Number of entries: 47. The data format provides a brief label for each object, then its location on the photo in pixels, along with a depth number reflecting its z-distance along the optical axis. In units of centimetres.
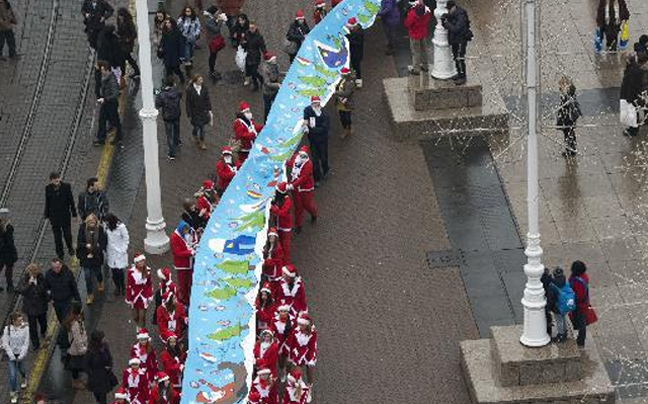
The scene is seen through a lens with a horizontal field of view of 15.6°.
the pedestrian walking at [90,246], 3788
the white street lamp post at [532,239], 3266
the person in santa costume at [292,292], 3622
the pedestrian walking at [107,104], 4284
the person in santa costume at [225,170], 4012
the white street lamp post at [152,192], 3981
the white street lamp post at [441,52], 4303
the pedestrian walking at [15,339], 3544
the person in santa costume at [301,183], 4003
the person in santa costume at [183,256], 3775
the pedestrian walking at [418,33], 4338
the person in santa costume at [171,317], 3594
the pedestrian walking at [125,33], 4528
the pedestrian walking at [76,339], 3572
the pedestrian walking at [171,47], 4506
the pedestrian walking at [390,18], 4641
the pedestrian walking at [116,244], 3800
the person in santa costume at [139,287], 3688
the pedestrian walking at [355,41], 4491
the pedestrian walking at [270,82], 4347
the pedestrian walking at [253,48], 4500
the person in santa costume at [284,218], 3894
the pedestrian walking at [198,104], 4250
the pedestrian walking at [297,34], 4512
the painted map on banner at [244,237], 3444
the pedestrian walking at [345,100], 4306
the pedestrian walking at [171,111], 4244
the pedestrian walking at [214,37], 4588
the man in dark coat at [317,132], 4159
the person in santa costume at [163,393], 3416
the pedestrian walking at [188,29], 4584
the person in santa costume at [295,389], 3438
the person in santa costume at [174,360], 3472
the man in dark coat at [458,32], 4303
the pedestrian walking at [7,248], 3822
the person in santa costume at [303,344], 3528
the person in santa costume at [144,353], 3469
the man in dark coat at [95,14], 4600
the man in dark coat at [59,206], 3906
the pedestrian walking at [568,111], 4044
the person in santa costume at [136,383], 3447
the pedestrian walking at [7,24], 4616
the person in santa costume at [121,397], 3378
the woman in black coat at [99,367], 3497
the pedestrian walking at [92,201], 3894
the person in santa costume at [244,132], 4147
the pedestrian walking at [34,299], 3666
